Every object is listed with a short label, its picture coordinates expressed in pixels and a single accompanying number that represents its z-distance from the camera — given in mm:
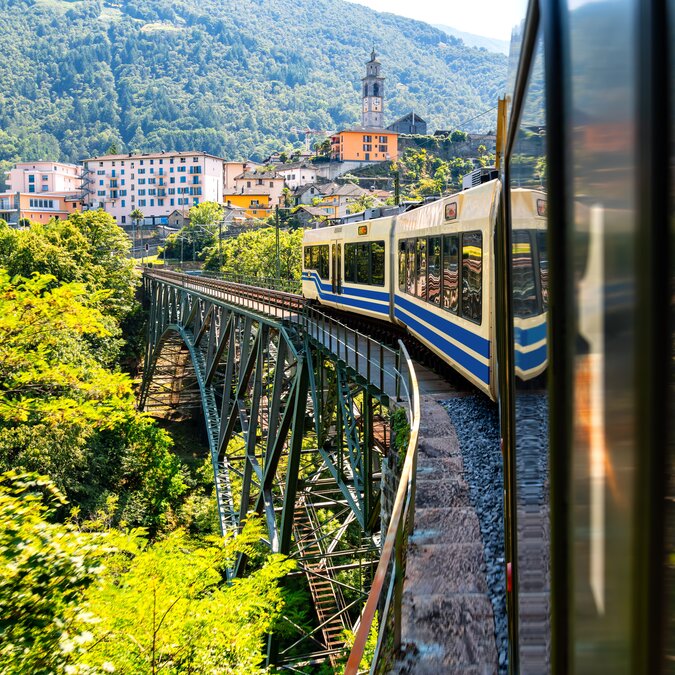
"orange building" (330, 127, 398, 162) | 136750
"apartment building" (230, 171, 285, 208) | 138250
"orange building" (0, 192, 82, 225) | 137250
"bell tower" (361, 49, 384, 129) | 175500
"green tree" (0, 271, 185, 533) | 13352
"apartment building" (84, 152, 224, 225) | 143250
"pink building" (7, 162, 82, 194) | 145500
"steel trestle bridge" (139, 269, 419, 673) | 5066
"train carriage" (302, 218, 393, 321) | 16953
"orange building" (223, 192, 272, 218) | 135750
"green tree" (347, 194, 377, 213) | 85950
